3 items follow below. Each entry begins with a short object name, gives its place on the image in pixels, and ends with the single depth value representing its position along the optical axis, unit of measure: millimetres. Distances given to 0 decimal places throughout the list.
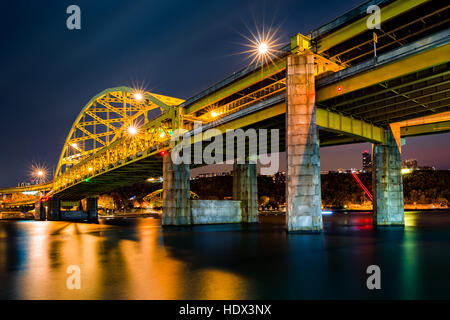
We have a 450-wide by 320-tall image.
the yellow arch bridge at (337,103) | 22734
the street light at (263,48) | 28888
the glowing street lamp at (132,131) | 51991
